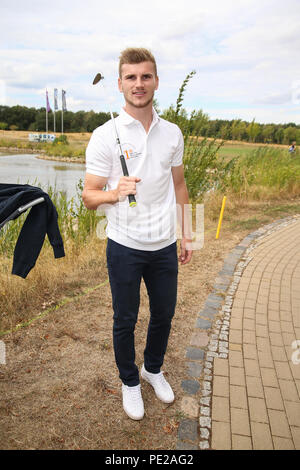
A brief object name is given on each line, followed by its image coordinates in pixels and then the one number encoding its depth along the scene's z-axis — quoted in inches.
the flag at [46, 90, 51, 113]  2372.0
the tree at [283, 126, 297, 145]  1240.8
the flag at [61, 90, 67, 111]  2077.5
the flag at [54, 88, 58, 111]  2413.8
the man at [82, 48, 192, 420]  80.8
